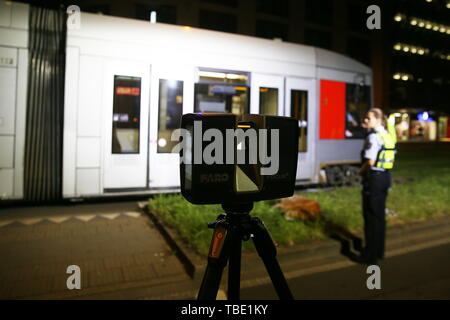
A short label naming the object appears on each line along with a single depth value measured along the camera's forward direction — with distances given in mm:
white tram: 6906
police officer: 4961
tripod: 1813
